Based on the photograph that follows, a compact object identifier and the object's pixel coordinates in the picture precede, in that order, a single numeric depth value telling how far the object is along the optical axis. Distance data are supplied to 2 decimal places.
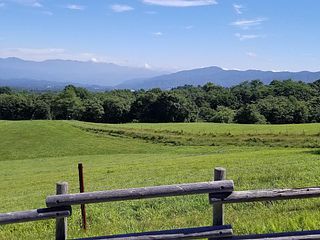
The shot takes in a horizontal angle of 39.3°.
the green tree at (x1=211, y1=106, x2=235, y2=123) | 108.19
